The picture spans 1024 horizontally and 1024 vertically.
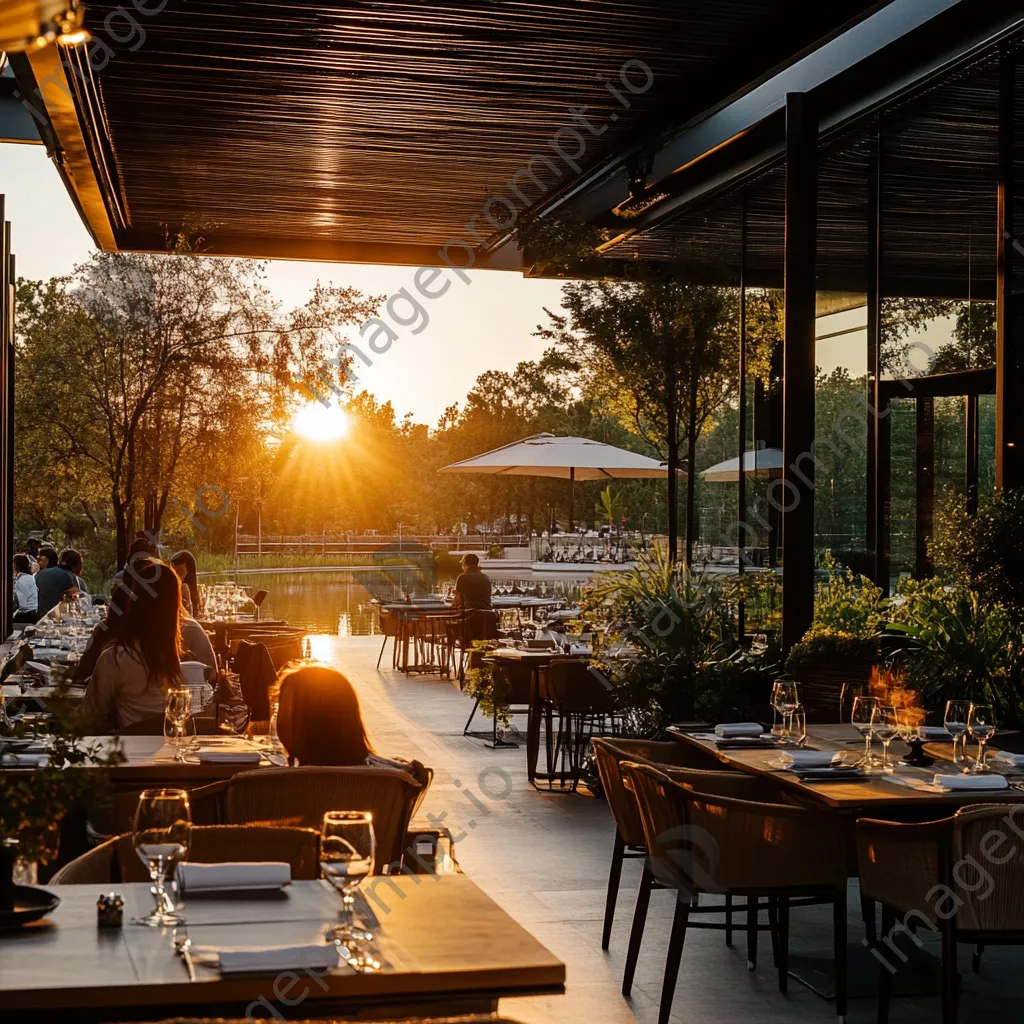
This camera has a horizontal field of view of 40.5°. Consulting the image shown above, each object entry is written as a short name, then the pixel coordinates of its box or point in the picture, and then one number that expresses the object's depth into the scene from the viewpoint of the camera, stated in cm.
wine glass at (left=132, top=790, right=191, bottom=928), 267
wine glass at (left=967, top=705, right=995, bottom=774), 490
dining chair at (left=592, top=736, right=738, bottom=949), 515
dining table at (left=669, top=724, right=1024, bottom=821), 451
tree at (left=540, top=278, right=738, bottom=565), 1159
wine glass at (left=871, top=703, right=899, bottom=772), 515
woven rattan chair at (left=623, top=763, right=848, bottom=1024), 459
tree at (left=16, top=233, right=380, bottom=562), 1335
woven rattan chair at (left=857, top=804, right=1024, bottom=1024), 404
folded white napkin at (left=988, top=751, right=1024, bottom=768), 508
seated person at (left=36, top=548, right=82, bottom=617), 1390
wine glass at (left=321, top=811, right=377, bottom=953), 256
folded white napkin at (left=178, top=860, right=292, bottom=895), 289
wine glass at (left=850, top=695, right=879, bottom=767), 516
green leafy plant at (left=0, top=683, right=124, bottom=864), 244
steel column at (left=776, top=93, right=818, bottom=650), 845
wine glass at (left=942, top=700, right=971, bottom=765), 485
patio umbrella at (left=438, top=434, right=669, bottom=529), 2055
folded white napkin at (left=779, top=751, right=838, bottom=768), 504
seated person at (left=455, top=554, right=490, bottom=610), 1505
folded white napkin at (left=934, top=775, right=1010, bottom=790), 460
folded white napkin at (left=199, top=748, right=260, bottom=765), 489
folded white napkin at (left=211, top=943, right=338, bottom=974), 240
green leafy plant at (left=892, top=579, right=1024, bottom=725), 658
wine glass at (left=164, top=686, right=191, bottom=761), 500
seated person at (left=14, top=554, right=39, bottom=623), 1576
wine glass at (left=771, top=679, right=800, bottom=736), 560
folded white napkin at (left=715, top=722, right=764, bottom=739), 581
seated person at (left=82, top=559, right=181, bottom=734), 595
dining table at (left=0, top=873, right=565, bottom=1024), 236
